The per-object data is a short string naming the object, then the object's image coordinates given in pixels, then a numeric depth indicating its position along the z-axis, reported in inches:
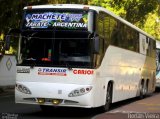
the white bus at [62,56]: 630.5
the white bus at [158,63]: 1340.1
